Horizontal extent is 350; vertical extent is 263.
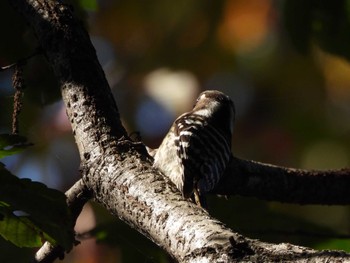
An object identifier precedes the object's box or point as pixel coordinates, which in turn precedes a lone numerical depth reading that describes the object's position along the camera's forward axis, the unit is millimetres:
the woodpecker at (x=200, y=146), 5156
